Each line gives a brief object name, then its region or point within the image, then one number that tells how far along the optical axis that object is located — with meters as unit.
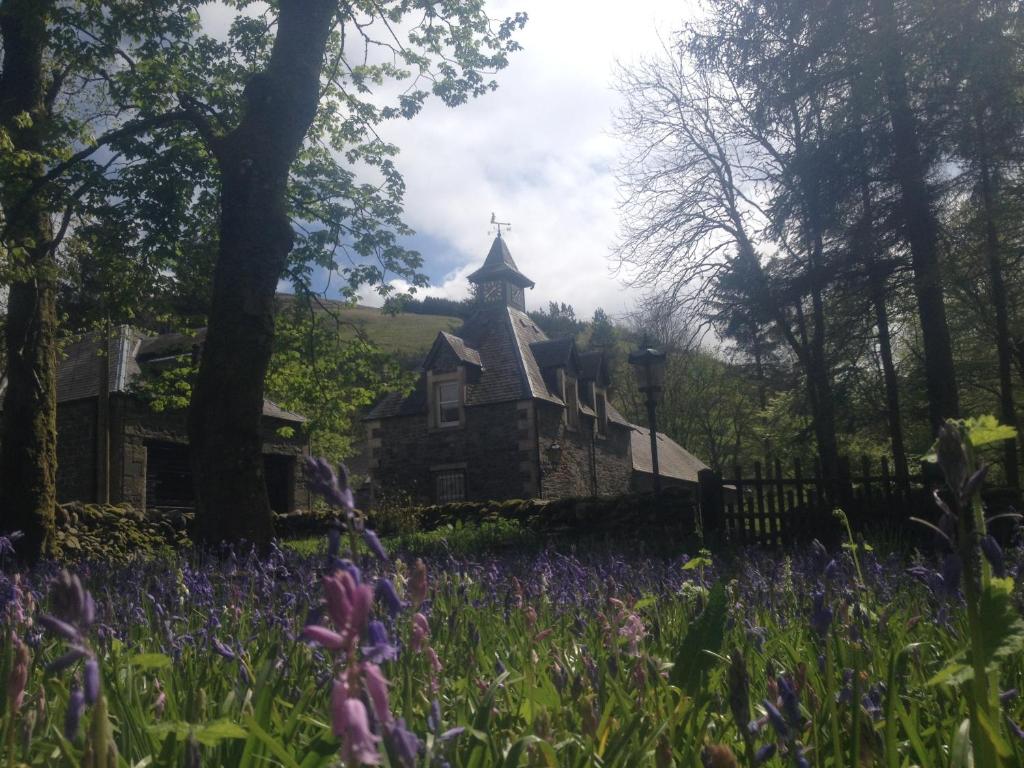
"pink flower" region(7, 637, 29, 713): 1.08
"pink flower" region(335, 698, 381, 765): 0.70
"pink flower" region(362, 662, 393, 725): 0.75
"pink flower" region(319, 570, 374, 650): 0.77
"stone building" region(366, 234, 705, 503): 32.47
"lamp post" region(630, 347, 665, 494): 18.61
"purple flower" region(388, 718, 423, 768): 0.85
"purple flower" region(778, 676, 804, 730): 1.45
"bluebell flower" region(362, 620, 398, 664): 0.85
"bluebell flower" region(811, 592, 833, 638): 1.95
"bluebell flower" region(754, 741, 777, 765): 1.35
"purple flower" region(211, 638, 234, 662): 2.10
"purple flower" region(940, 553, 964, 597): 1.41
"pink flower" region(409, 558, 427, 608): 1.11
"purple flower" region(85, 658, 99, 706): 0.88
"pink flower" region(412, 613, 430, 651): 1.57
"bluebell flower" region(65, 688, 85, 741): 1.07
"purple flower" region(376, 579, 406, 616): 1.03
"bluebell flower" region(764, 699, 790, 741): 1.38
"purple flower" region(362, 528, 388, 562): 0.98
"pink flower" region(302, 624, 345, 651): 0.76
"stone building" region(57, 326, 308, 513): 27.73
